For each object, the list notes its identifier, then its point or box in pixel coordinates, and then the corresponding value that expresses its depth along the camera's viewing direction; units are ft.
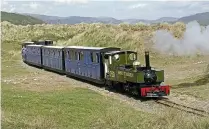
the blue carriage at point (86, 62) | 96.55
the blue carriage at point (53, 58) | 132.16
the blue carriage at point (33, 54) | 164.18
